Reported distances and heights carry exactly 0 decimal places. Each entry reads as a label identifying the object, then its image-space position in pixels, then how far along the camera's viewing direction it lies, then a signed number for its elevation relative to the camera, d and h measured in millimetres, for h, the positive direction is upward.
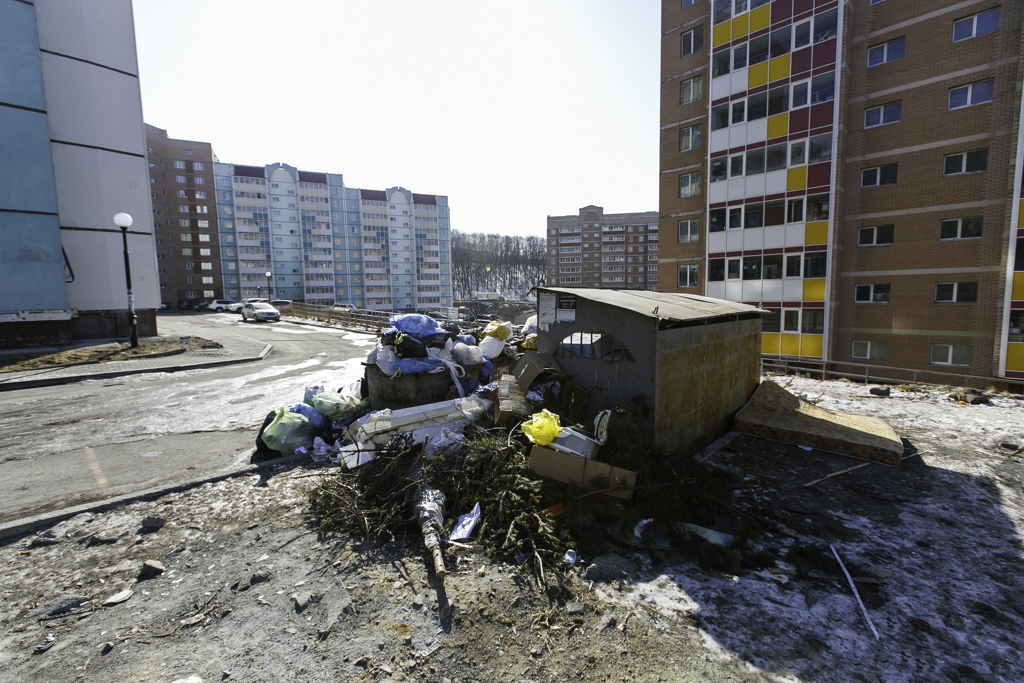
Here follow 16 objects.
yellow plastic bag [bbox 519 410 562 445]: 4508 -1397
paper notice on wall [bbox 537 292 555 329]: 6062 -181
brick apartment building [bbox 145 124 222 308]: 64938 +12584
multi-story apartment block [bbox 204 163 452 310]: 69438 +10082
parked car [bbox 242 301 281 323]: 27203 -850
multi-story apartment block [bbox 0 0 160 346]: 14562 +4789
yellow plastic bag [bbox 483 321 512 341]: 8273 -664
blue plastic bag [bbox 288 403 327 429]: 6344 -1690
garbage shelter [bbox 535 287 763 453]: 5043 -769
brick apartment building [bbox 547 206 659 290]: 89688 +9472
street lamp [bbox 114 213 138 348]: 13594 +939
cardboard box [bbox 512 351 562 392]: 5841 -986
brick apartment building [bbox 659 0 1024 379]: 16656 +4903
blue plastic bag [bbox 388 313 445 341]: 7121 -472
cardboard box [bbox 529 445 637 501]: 4223 -1745
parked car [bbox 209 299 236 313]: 40906 -549
